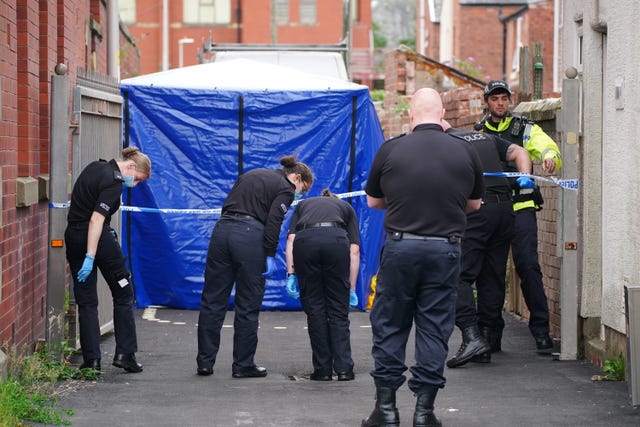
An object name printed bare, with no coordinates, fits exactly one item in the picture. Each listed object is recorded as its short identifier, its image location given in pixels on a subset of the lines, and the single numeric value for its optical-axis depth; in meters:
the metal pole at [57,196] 18.62
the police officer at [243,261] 18.34
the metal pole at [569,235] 19.23
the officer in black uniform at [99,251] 17.97
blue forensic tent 27.28
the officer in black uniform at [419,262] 14.10
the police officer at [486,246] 19.12
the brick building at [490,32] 67.87
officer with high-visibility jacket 19.92
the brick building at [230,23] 110.81
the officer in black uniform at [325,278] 18.36
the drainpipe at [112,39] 32.00
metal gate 18.64
